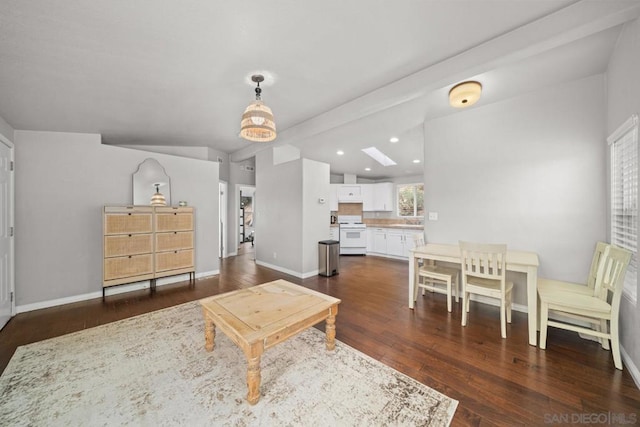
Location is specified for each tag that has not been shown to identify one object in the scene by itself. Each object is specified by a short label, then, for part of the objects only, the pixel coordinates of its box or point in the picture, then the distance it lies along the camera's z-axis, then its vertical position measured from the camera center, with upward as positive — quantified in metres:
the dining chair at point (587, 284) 2.38 -0.77
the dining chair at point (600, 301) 1.92 -0.78
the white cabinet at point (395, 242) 6.32 -0.80
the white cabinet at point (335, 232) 7.11 -0.58
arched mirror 3.99 +0.49
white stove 6.95 -0.78
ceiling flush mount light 2.60 +1.34
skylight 5.72 +1.44
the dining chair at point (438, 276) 3.03 -0.83
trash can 4.72 -0.90
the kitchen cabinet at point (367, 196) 7.63 +0.53
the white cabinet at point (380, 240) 6.70 -0.80
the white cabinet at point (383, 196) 7.52 +0.53
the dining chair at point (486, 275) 2.47 -0.68
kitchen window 7.35 +0.40
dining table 2.31 -0.56
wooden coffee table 1.60 -0.84
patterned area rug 1.49 -1.28
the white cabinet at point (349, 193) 7.61 +0.63
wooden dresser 3.54 -0.50
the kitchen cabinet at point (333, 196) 7.61 +0.53
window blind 1.91 +0.18
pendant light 2.35 +0.92
